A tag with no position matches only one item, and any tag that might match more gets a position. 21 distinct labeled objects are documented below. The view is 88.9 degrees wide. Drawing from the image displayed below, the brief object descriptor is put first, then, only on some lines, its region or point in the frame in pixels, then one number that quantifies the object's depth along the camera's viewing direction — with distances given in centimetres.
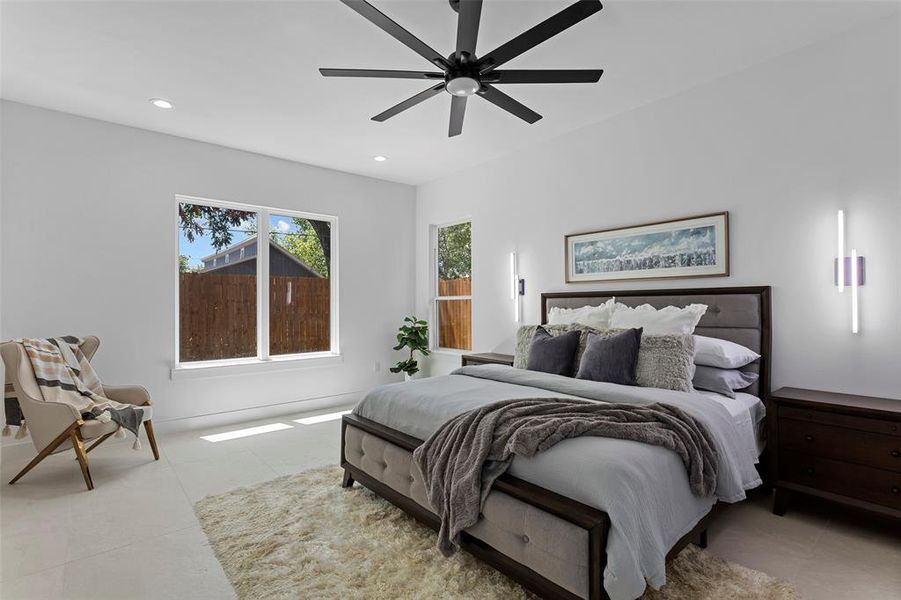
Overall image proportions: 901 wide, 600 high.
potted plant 570
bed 158
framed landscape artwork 334
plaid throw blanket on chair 309
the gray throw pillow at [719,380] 280
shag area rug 191
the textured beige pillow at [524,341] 359
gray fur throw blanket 191
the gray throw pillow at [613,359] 286
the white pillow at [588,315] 365
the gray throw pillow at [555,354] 322
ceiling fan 196
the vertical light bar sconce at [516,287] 475
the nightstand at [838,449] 229
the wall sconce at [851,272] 271
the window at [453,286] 557
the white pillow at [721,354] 282
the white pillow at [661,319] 315
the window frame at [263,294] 452
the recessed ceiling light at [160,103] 357
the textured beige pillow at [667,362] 270
